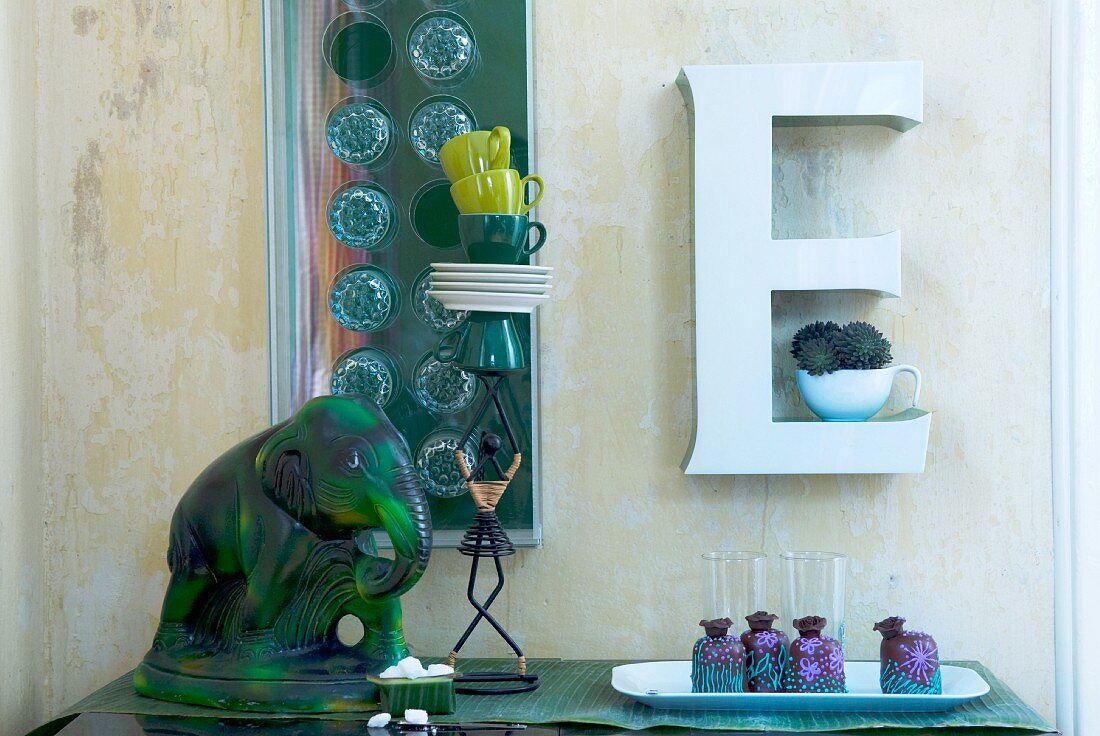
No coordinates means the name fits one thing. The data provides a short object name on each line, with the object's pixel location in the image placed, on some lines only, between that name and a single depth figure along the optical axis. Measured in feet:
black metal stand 8.54
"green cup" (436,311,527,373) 8.57
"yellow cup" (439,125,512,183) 8.57
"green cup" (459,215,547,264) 8.52
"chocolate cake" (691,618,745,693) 8.32
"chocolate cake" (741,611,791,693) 8.33
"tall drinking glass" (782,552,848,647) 8.52
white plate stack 8.48
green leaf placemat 8.18
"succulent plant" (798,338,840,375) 8.71
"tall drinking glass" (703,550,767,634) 8.56
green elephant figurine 8.30
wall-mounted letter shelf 8.76
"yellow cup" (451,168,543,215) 8.53
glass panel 8.92
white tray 8.26
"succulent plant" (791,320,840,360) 8.75
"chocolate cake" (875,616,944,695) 8.30
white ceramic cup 8.71
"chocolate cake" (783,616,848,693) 8.31
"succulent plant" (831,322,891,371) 8.68
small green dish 8.22
